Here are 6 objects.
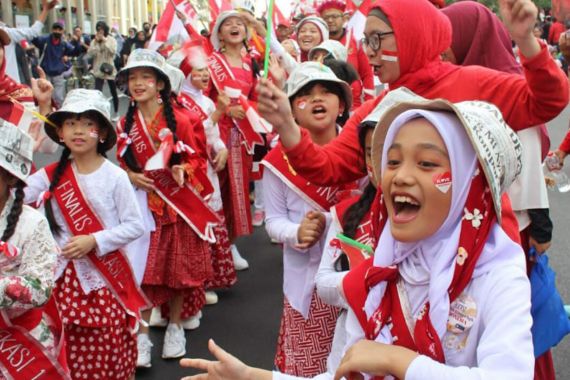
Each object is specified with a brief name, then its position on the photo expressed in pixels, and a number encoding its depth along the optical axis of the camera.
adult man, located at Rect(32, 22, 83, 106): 14.86
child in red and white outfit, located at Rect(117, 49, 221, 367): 4.18
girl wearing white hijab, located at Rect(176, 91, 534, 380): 1.52
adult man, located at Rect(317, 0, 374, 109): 6.34
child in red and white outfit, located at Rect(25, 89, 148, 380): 3.34
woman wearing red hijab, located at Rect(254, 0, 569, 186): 2.30
